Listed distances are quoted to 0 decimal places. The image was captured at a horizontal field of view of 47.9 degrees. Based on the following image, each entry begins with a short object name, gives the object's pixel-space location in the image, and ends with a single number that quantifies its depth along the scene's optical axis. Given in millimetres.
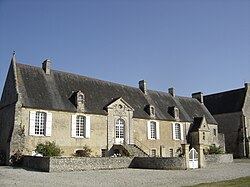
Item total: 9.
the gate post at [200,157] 20108
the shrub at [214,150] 28000
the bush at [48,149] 19797
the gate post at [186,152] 19009
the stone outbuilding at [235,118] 35875
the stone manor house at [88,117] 20812
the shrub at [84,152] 21856
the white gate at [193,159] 19547
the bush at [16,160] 19000
